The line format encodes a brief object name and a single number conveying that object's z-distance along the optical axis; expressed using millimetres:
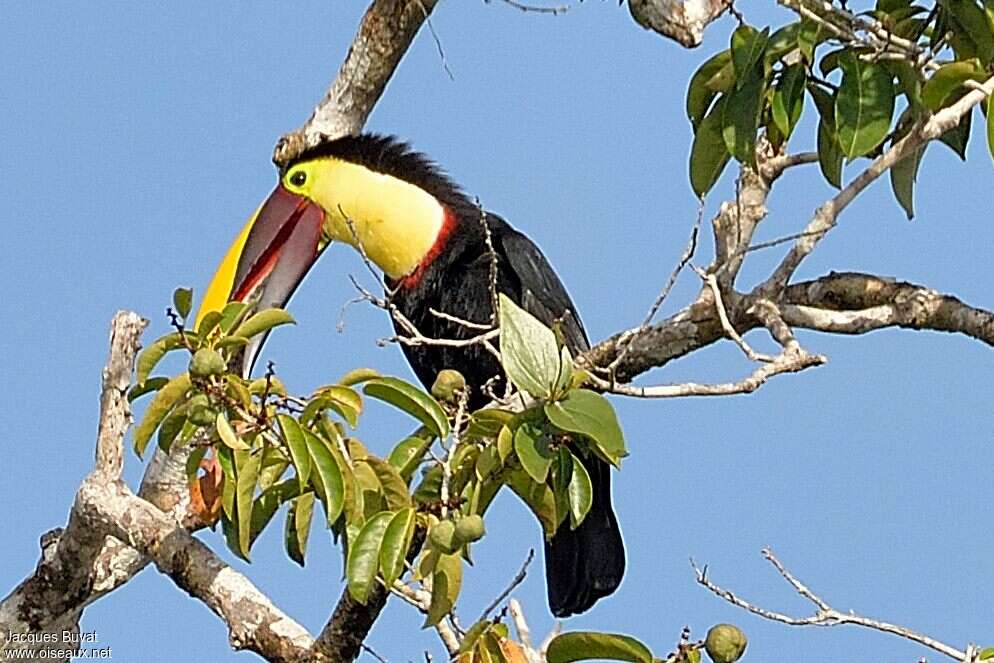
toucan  7809
